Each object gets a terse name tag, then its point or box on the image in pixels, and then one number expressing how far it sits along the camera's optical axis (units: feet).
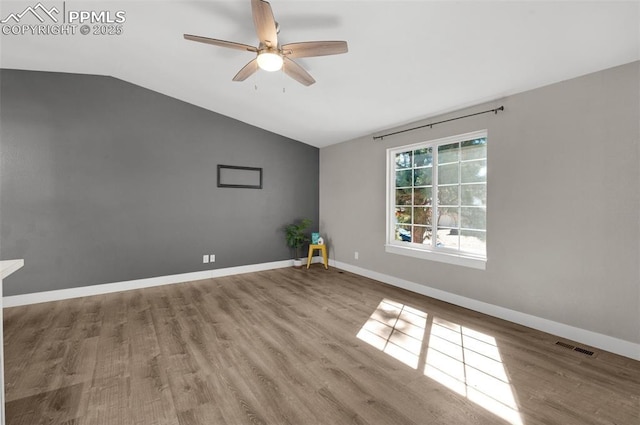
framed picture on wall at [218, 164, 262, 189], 17.02
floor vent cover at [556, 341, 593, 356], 8.28
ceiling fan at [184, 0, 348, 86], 7.02
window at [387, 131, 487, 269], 11.75
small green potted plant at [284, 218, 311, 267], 18.81
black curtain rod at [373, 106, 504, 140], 10.75
